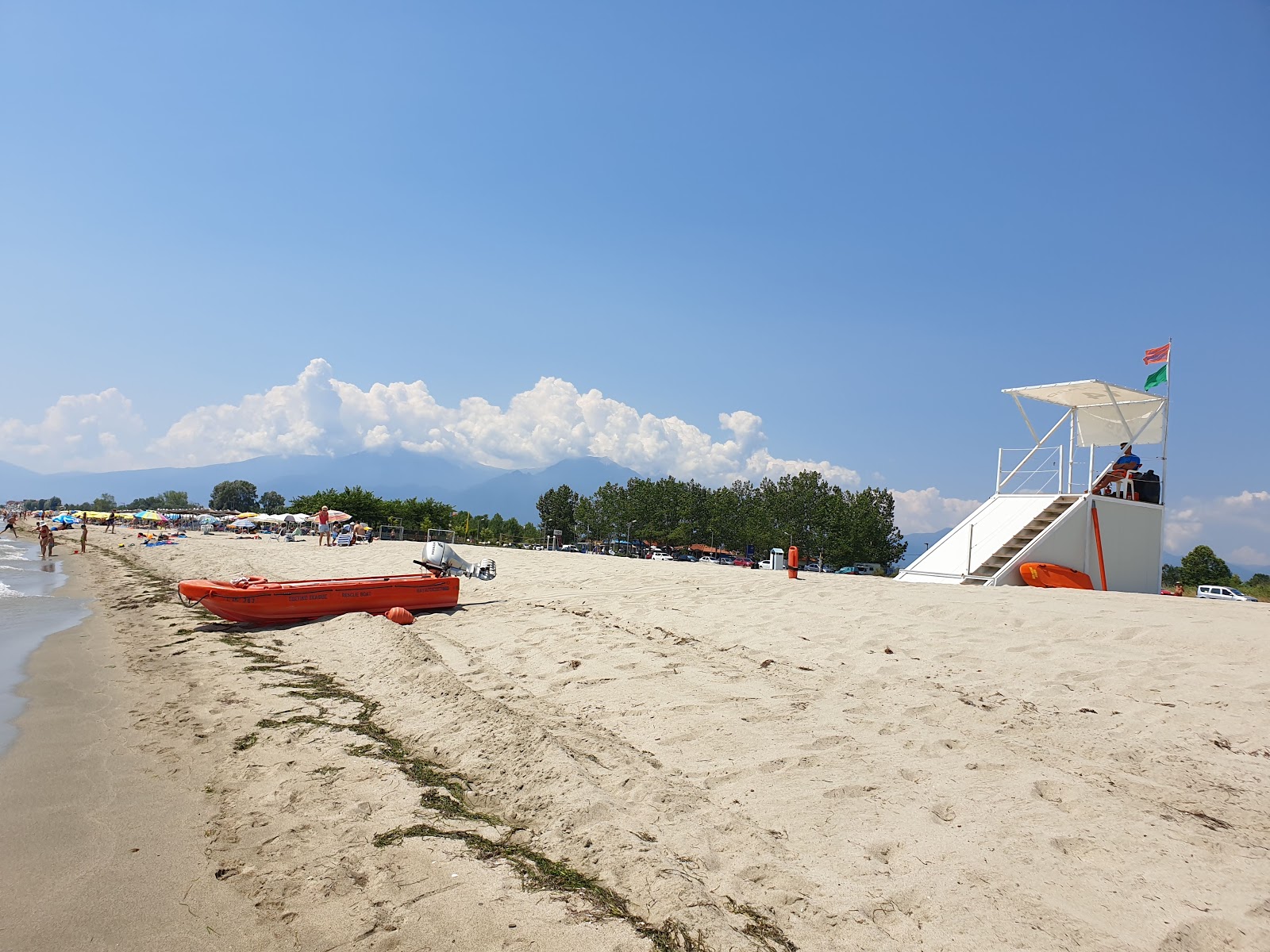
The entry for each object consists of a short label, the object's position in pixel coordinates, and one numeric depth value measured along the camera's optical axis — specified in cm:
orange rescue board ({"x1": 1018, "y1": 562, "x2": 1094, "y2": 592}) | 1205
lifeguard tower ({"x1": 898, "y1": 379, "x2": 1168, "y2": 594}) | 1329
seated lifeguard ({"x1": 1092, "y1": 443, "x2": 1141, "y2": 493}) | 1558
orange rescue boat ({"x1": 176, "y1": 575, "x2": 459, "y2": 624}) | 1074
